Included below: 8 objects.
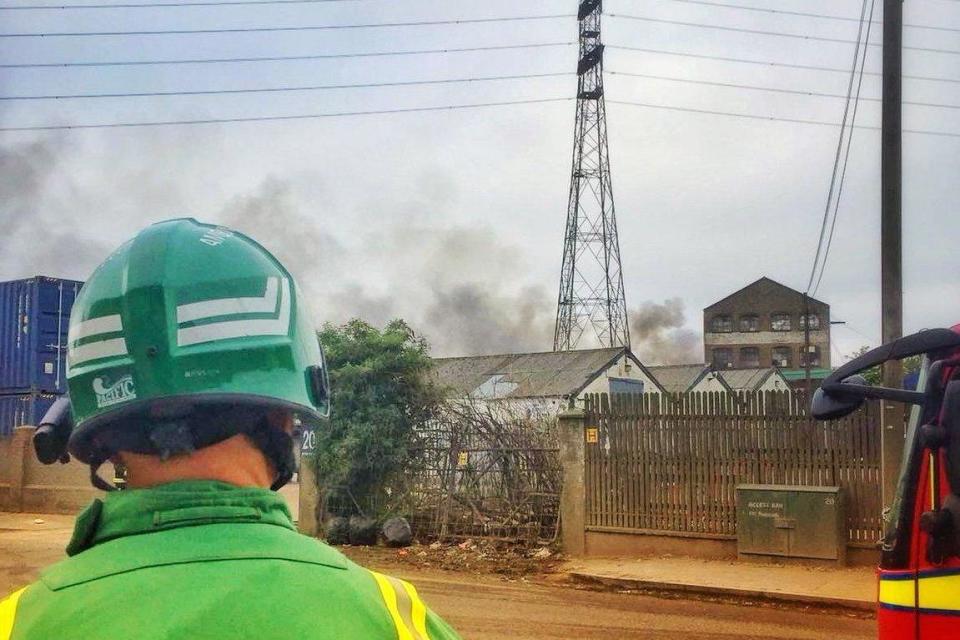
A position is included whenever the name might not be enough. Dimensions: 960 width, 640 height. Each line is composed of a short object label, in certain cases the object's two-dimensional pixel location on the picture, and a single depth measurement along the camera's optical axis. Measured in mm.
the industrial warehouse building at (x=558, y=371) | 36062
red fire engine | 3457
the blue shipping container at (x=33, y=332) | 20266
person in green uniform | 1110
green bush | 14414
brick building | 70562
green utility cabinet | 11266
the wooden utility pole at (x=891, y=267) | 10523
